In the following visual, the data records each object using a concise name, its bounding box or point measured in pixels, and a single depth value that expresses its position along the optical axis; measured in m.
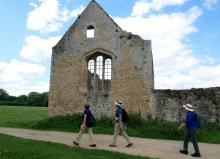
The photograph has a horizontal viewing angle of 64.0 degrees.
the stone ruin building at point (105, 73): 10.19
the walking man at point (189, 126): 6.20
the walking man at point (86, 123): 6.73
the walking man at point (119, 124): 6.78
